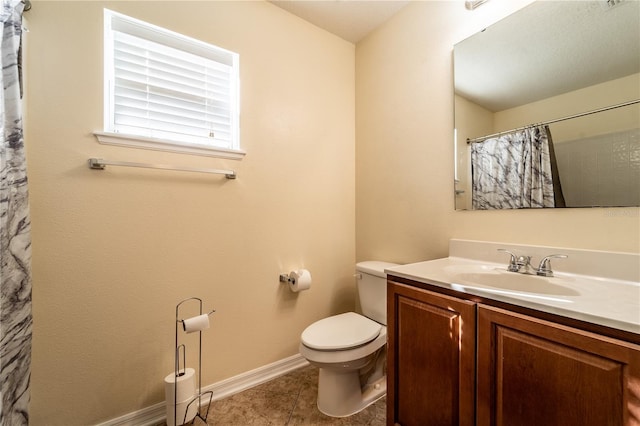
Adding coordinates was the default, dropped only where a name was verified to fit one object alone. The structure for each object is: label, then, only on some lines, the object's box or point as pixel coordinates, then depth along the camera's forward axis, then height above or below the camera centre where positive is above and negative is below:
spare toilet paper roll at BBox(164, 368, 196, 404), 1.30 -0.84
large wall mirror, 1.06 +0.53
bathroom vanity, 0.69 -0.41
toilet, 1.38 -0.72
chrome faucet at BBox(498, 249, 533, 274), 1.18 -0.23
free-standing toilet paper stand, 1.30 -0.79
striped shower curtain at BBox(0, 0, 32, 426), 0.92 -0.09
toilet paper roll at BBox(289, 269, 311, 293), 1.79 -0.44
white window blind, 1.36 +0.69
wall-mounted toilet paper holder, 1.84 -0.43
